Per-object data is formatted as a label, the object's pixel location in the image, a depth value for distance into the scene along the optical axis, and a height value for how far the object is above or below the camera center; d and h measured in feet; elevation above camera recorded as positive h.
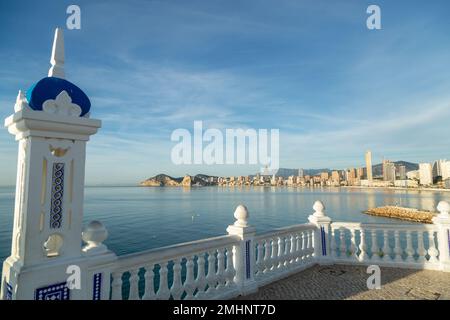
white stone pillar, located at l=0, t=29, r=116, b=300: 8.53 -0.50
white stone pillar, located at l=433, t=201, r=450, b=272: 21.04 -3.79
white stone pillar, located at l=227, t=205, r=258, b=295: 16.79 -4.19
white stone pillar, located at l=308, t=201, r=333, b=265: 23.39 -4.52
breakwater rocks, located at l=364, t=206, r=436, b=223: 145.38 -17.14
